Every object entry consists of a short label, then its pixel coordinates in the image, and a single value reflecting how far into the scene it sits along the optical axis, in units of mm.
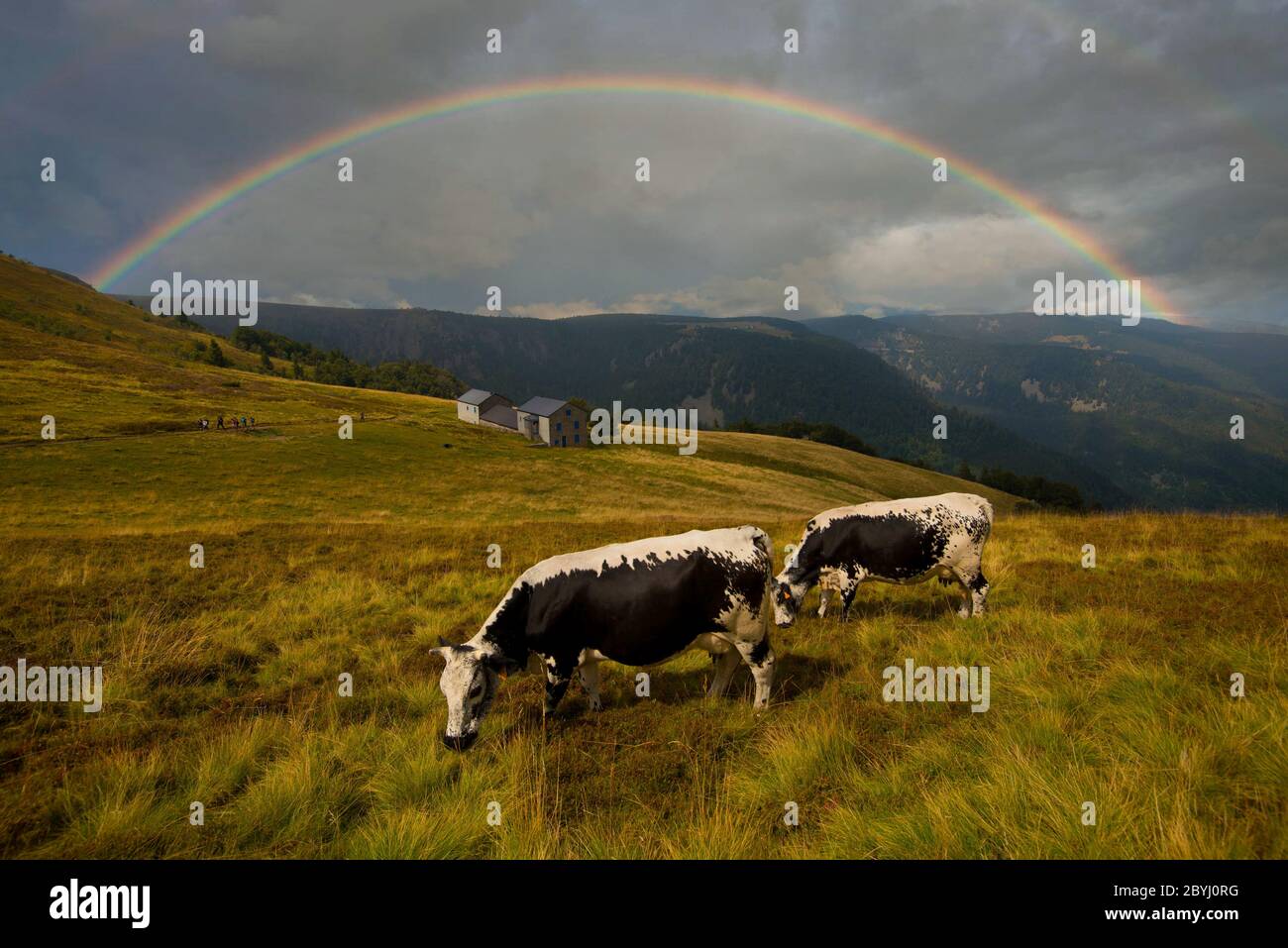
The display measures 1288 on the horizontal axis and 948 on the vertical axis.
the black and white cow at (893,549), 9336
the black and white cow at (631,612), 6387
